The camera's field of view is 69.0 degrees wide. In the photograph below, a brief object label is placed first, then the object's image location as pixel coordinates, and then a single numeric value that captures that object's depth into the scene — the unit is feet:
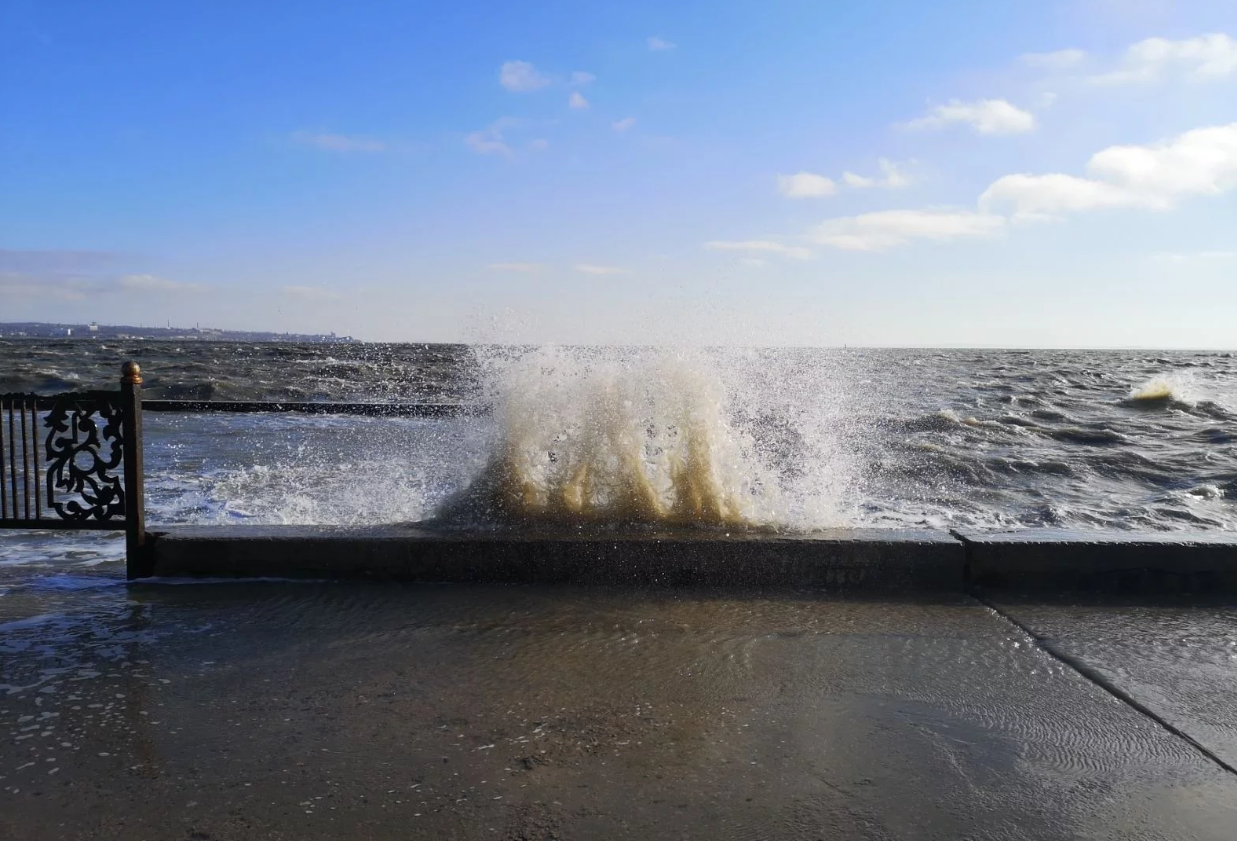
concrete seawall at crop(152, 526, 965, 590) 16.34
